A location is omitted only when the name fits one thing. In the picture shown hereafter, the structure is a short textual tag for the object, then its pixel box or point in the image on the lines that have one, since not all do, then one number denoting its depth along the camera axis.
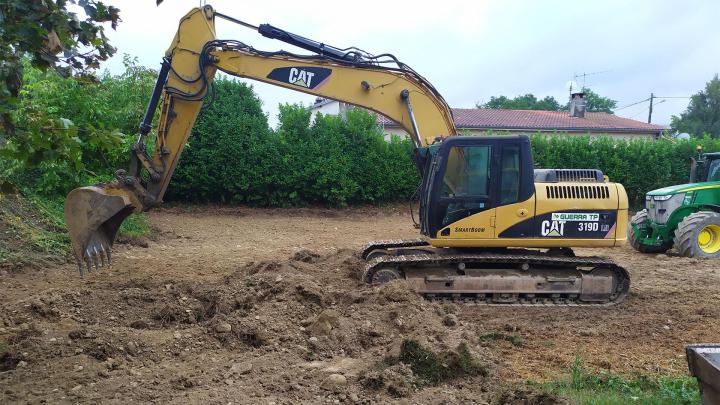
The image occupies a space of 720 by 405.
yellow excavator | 7.11
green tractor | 10.92
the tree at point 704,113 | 55.31
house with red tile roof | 32.16
